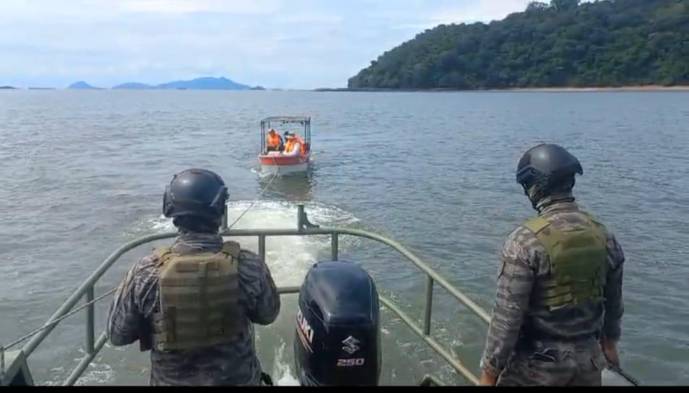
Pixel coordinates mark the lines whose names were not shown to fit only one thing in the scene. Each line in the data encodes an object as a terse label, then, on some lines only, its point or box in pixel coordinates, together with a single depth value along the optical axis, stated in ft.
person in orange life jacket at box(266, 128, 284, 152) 88.84
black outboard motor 11.00
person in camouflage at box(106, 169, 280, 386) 9.55
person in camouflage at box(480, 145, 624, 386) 10.32
